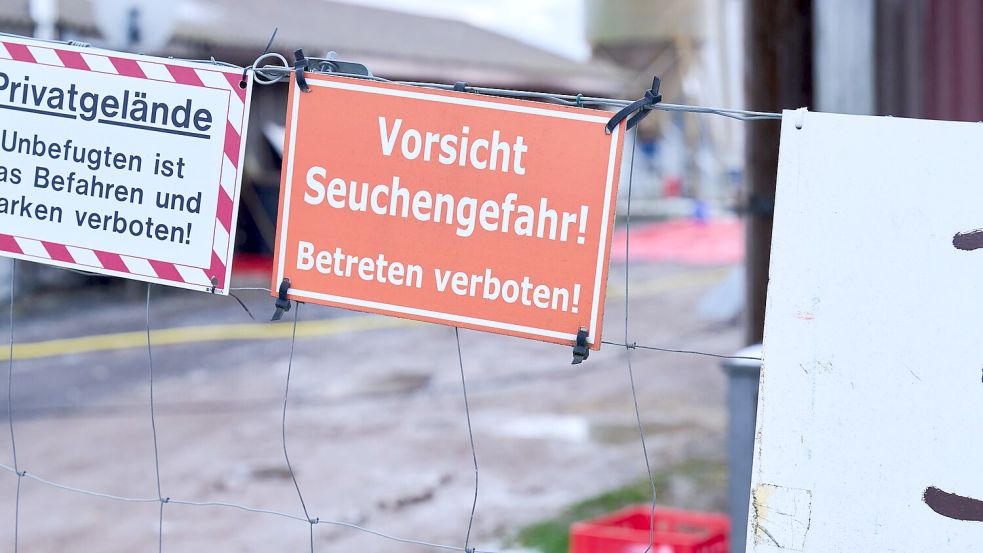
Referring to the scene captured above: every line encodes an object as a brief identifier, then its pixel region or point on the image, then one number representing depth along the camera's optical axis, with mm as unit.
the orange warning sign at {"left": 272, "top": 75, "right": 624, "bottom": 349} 2488
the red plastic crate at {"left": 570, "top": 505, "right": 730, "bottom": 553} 3762
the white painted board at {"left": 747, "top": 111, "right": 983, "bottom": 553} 2246
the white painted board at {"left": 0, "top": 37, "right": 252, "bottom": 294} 2695
